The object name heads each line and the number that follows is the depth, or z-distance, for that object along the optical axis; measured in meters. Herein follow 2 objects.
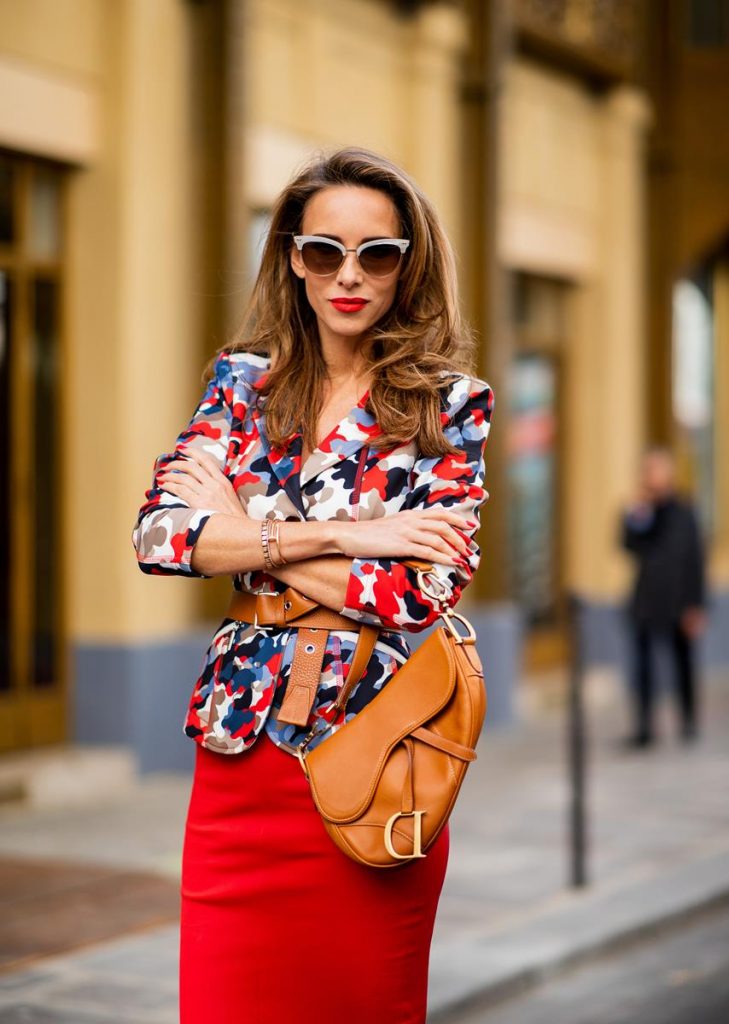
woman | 4.97
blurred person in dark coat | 20.64
